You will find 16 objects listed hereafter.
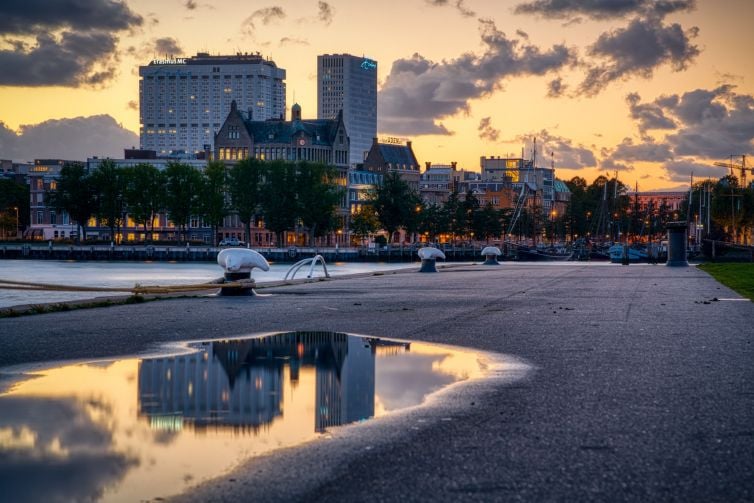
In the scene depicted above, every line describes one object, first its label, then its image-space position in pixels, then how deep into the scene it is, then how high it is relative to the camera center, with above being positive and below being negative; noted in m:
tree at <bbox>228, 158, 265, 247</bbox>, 179.88 +5.59
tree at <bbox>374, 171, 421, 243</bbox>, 171.75 +2.47
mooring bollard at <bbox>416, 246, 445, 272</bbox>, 63.62 -2.53
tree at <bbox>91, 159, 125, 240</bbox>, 175.75 +4.14
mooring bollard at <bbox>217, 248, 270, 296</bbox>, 35.69 -1.74
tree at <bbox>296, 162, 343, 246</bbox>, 173.88 +3.26
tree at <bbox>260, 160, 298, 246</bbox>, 176.00 +3.45
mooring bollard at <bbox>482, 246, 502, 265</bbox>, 90.38 -3.22
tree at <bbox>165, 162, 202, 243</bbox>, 173.12 +4.08
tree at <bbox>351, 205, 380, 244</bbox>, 190.50 -0.75
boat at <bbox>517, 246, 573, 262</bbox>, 155.50 -5.65
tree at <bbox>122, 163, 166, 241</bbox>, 173.88 +4.19
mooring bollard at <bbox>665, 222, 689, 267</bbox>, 82.50 -2.00
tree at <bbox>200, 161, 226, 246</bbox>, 174.00 +3.83
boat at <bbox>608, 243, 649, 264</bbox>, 129.75 -4.58
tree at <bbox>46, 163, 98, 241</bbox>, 177.00 +3.72
